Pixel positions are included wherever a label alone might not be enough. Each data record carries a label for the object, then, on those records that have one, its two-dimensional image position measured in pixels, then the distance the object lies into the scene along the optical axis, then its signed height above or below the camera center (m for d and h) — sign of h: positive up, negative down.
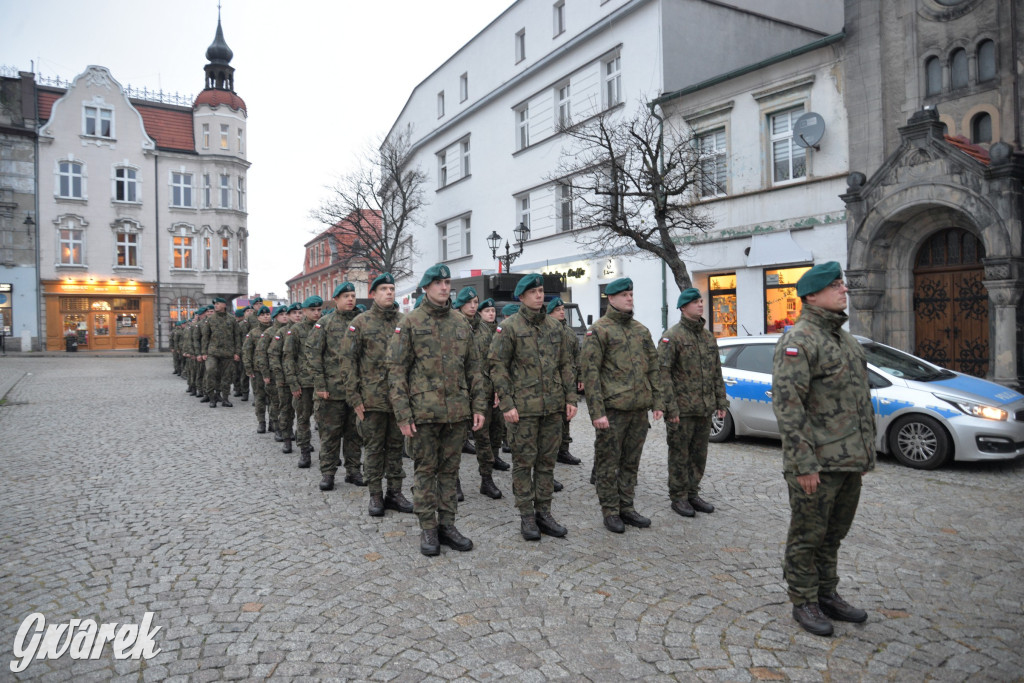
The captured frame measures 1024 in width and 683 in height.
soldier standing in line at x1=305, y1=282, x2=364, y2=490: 7.28 -0.44
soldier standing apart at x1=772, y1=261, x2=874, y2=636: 3.72 -0.52
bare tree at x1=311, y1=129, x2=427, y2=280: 34.50 +7.20
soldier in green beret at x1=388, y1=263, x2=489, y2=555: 5.19 -0.38
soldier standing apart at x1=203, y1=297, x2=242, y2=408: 14.91 +0.01
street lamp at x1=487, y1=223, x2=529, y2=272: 20.75 +3.40
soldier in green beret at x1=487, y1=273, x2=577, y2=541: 5.47 -0.39
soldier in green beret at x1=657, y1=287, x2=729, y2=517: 6.12 -0.52
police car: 7.56 -0.85
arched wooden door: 13.66 +0.73
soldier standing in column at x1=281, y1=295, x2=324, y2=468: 8.56 -0.28
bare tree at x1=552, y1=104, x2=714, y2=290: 15.42 +4.19
